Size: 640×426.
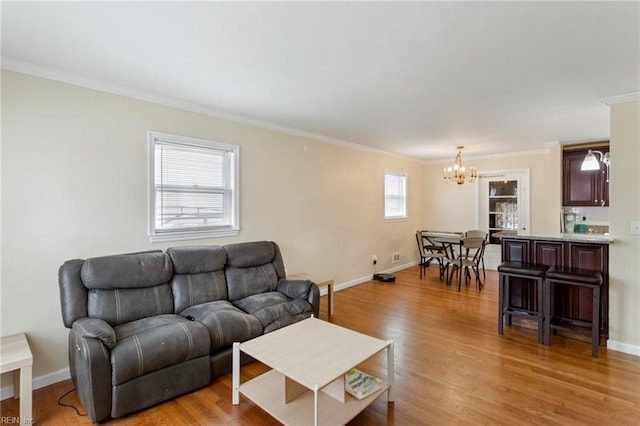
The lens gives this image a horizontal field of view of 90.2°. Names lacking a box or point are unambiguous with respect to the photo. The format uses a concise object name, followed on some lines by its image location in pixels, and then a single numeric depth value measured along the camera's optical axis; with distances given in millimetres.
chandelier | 5551
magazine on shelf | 2098
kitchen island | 3266
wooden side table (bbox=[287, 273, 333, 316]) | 3999
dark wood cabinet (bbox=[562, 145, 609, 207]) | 5352
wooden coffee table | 1877
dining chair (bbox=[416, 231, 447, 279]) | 6083
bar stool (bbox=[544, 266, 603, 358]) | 2975
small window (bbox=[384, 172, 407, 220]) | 6547
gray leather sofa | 2094
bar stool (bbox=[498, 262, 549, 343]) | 3277
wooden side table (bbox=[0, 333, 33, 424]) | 1967
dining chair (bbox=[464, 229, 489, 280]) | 6302
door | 6414
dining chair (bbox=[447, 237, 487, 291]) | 5438
